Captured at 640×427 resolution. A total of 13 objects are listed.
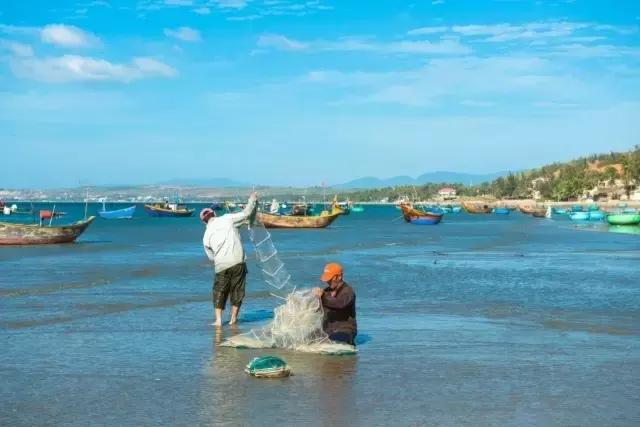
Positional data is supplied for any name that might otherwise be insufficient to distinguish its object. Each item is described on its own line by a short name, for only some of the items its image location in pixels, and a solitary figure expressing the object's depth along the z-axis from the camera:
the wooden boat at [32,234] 37.62
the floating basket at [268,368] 8.48
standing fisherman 11.62
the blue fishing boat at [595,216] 91.12
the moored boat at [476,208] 142.60
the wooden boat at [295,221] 63.59
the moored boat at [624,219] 68.69
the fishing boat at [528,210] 116.90
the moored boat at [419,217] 79.50
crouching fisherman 10.07
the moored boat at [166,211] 112.06
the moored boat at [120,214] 104.06
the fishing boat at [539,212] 112.19
